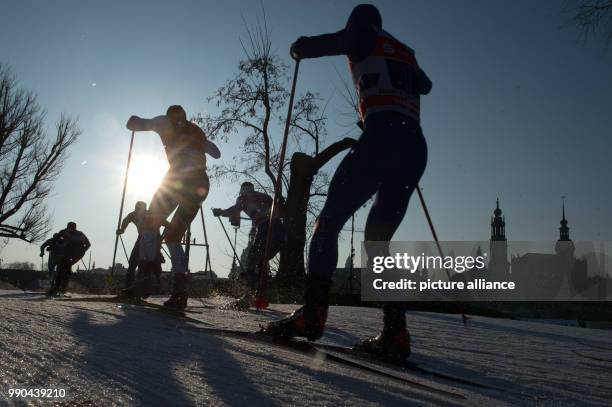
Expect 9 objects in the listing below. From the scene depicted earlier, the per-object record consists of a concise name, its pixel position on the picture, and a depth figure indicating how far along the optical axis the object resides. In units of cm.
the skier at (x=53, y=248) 1107
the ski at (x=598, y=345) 414
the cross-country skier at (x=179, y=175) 474
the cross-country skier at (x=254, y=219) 848
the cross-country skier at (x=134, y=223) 877
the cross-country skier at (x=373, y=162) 250
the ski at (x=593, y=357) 316
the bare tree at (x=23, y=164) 2050
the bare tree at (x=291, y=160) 1614
